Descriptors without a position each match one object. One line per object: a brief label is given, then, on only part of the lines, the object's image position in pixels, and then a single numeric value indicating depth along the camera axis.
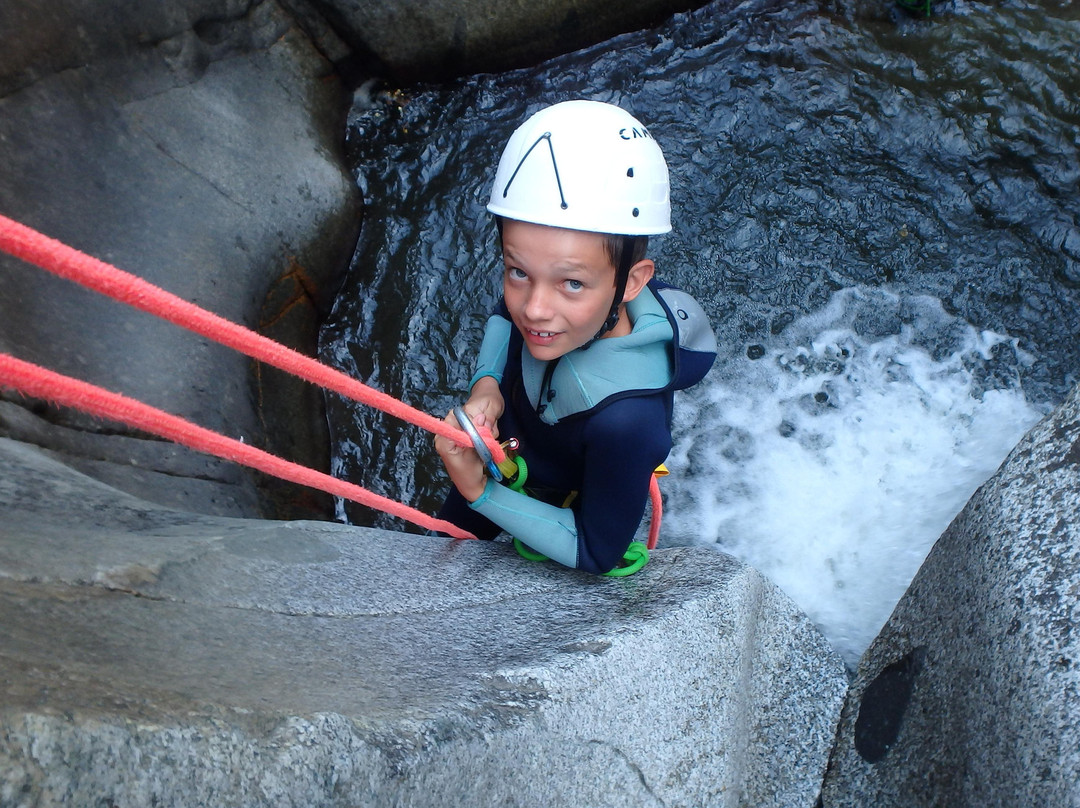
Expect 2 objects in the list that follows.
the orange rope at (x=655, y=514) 2.39
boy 1.66
